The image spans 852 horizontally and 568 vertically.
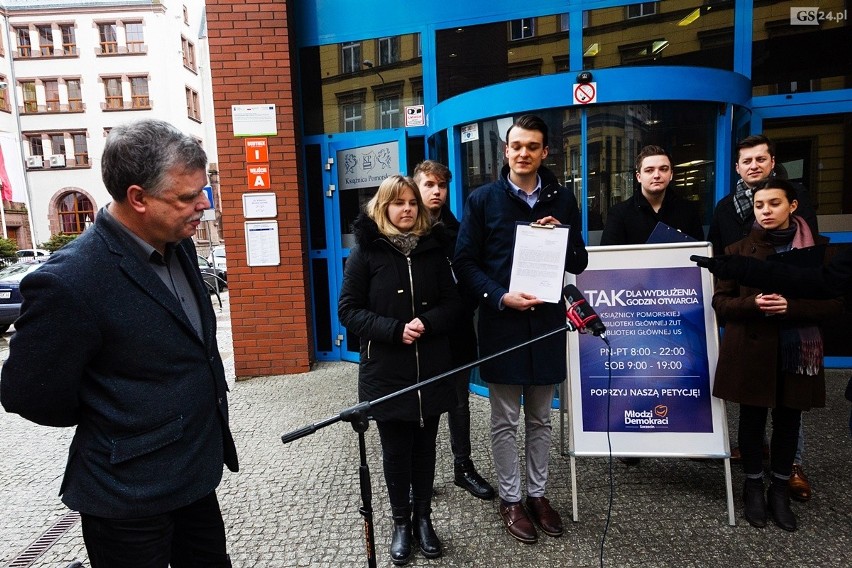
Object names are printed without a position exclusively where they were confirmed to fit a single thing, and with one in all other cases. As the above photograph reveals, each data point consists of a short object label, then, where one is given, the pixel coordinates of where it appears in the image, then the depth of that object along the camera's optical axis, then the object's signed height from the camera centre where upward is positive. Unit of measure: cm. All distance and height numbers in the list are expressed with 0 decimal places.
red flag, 2017 +189
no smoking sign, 411 +91
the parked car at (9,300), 991 -135
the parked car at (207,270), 1659 -153
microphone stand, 171 -70
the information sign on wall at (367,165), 561 +57
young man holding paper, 263 -53
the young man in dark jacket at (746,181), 309 +13
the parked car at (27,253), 2170 -103
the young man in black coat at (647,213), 327 -4
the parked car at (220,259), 2084 -152
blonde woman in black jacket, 248 -49
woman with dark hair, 261 -79
